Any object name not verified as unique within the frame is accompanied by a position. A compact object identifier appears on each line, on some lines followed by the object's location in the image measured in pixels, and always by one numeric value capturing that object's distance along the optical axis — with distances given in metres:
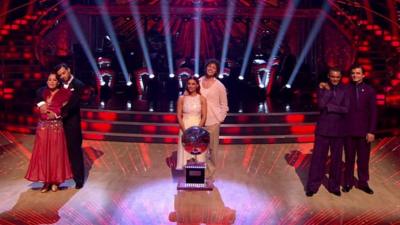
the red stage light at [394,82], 10.90
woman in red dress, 5.47
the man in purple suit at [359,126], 5.55
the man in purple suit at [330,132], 5.42
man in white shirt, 5.84
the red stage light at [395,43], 12.61
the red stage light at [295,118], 8.95
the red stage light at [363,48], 12.97
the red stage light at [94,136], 8.51
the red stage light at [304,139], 8.52
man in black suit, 5.54
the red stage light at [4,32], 12.91
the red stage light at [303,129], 8.73
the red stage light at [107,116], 8.95
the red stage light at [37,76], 12.40
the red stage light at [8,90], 10.65
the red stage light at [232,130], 8.55
